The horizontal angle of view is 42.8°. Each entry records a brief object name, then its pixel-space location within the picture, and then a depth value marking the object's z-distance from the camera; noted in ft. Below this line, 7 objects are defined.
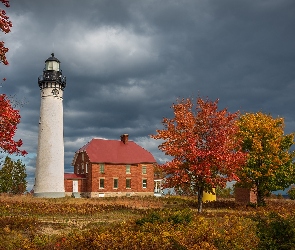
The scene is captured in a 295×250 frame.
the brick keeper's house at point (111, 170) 185.16
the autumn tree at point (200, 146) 85.66
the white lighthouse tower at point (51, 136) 157.17
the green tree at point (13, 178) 186.02
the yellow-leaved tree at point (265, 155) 110.11
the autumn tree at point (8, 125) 52.47
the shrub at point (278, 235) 32.74
